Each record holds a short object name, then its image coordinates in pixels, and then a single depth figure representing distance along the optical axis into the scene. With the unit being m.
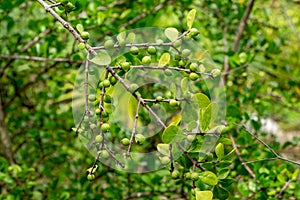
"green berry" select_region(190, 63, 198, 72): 0.96
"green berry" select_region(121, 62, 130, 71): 0.93
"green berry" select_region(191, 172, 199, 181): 0.95
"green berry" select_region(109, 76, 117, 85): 0.94
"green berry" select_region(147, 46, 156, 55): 0.97
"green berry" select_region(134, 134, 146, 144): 0.92
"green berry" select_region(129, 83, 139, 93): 0.93
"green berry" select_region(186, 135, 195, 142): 0.94
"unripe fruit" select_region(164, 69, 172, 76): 0.98
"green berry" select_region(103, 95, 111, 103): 0.94
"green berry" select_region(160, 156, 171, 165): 0.93
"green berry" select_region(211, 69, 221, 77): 0.97
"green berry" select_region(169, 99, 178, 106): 0.93
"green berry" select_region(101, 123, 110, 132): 0.92
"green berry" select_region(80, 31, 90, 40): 0.94
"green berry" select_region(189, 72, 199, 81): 0.95
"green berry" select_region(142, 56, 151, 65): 0.96
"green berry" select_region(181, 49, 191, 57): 0.97
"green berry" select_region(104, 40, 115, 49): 0.95
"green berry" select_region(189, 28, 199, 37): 0.96
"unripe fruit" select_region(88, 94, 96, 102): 0.95
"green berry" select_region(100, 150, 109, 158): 0.93
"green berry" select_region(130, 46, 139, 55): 0.96
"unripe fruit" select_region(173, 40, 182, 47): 0.98
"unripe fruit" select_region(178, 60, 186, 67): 0.97
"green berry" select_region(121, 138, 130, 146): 0.94
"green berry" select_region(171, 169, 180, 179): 0.95
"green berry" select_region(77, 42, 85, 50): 0.92
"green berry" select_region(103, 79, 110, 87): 0.92
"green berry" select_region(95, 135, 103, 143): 0.93
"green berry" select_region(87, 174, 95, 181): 0.94
